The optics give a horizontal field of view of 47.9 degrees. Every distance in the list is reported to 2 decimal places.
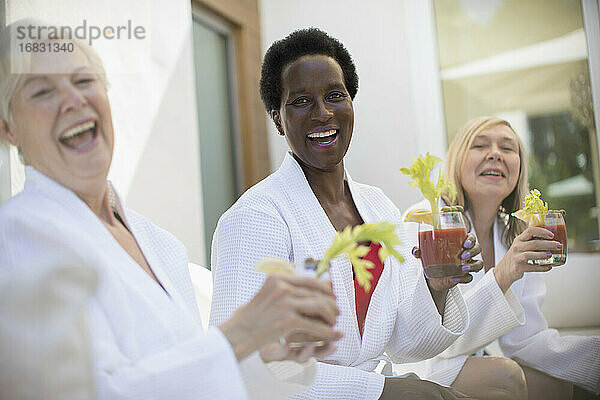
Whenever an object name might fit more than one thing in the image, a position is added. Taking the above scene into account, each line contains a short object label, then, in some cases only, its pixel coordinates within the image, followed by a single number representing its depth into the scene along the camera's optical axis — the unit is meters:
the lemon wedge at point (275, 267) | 0.99
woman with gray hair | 0.94
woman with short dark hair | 1.46
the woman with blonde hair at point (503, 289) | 1.81
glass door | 3.60
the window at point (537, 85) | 2.83
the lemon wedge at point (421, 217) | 1.50
